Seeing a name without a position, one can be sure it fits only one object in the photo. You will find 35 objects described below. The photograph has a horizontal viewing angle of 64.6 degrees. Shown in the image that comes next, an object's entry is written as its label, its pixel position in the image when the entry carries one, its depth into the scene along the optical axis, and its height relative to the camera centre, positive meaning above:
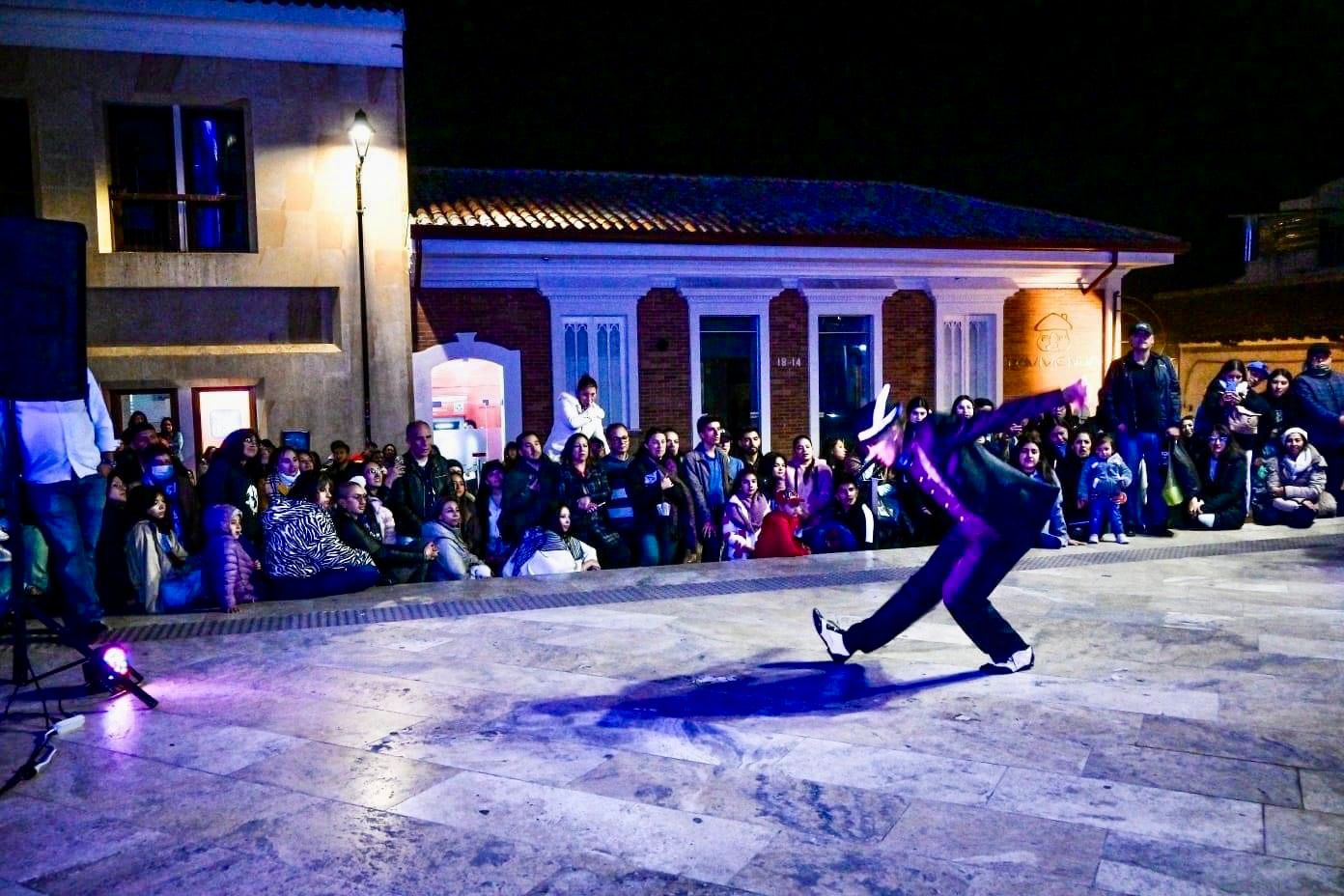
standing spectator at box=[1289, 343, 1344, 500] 11.98 -0.16
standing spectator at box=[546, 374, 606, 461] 11.96 -0.17
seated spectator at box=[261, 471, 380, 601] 8.46 -1.18
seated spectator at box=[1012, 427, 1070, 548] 10.43 -0.83
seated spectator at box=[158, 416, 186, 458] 11.91 -0.30
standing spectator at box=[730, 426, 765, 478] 11.05 -0.53
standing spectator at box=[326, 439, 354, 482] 9.63 -0.59
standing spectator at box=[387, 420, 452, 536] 9.51 -0.72
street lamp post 13.38 +3.02
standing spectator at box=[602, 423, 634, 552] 10.12 -0.97
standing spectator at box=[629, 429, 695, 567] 10.07 -1.03
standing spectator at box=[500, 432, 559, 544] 9.75 -0.89
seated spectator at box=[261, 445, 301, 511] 9.53 -0.61
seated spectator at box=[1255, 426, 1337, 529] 11.56 -1.05
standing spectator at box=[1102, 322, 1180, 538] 11.16 -0.24
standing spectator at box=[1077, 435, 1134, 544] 10.77 -0.95
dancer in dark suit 5.90 -0.65
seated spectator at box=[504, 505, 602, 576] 9.60 -1.37
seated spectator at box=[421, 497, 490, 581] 9.30 -1.29
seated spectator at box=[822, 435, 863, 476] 10.70 -0.65
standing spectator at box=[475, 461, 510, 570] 9.83 -1.01
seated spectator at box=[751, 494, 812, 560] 10.24 -1.35
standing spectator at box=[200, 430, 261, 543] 9.11 -0.66
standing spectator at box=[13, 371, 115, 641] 6.45 -0.44
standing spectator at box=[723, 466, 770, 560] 10.27 -1.20
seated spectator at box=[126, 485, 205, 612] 8.01 -1.19
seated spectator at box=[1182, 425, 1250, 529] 11.45 -1.10
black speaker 5.25 +0.51
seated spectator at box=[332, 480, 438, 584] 8.88 -1.16
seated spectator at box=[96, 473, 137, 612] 8.12 -1.13
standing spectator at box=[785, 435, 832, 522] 10.64 -0.84
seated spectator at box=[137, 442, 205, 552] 9.05 -0.71
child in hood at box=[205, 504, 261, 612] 8.06 -1.15
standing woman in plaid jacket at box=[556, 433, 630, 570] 9.88 -0.96
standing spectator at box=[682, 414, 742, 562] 10.38 -0.81
